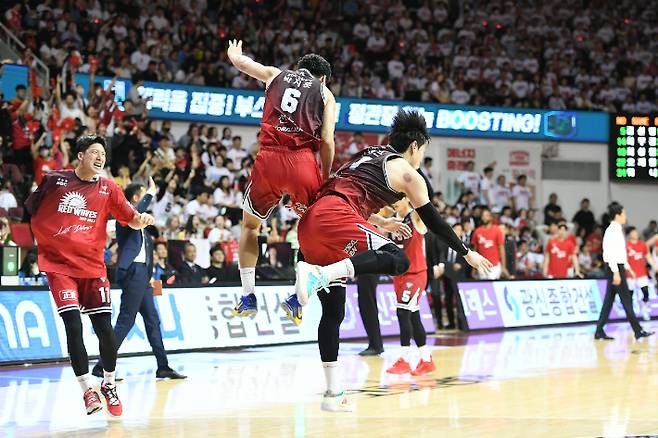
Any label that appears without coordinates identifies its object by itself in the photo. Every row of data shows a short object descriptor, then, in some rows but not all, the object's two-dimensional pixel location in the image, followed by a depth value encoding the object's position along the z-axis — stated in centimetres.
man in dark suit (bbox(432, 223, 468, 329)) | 1925
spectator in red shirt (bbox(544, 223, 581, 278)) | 2300
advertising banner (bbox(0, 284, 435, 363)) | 1297
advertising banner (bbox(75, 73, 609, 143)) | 2425
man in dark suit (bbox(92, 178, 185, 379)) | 1084
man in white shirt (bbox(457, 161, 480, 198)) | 2814
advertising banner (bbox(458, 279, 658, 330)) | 1953
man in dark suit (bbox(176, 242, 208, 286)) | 1700
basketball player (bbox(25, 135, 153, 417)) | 824
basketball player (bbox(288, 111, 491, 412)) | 789
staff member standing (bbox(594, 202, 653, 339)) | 1666
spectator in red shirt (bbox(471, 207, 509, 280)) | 2091
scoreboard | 2755
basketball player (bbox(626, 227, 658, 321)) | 2141
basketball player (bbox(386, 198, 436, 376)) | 1194
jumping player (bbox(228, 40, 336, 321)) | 826
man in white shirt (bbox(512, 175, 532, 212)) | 2870
